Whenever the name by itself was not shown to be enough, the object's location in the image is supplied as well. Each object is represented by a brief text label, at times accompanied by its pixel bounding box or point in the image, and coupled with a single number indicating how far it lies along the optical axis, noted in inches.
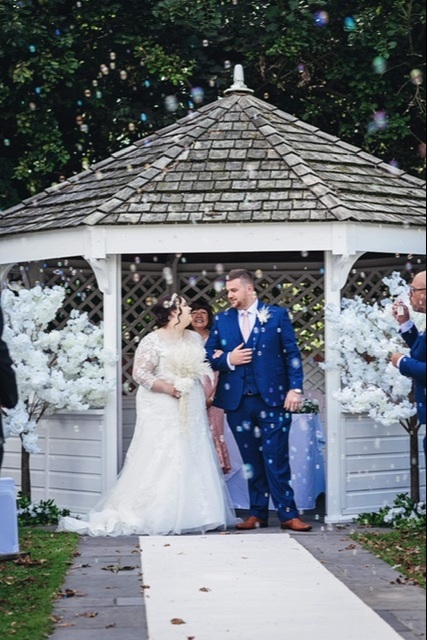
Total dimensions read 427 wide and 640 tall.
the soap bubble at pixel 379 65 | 632.4
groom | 382.3
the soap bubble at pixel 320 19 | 640.4
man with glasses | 220.1
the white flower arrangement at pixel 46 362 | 417.7
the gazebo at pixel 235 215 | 425.1
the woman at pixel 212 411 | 435.8
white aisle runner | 239.5
